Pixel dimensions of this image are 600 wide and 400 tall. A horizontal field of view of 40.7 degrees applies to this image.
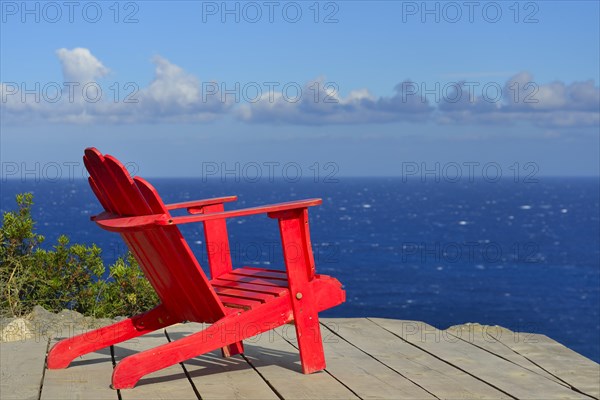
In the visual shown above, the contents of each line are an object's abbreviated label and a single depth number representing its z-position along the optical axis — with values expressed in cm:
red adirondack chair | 324
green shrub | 593
